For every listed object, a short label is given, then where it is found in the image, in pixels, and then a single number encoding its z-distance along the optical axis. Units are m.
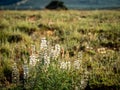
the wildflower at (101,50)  8.07
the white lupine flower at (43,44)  4.96
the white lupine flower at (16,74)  4.95
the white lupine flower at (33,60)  4.99
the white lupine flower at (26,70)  4.86
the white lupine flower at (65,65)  5.16
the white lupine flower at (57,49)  5.28
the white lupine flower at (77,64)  5.26
